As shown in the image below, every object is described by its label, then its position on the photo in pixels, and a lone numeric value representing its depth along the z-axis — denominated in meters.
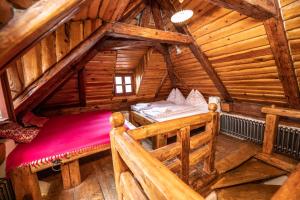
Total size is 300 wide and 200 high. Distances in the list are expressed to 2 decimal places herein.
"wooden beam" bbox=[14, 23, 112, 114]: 1.78
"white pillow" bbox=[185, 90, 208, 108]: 4.26
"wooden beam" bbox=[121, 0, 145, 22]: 2.74
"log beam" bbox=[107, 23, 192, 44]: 2.24
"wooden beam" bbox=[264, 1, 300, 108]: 1.89
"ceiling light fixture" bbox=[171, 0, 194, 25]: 1.93
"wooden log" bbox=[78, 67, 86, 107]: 3.48
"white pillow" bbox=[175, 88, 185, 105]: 4.90
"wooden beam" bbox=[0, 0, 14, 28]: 0.64
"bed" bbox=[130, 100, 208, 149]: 2.96
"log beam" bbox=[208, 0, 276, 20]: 1.48
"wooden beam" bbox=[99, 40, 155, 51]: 2.88
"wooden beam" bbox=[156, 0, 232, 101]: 2.88
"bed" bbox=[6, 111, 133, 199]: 1.60
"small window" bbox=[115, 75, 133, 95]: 4.56
